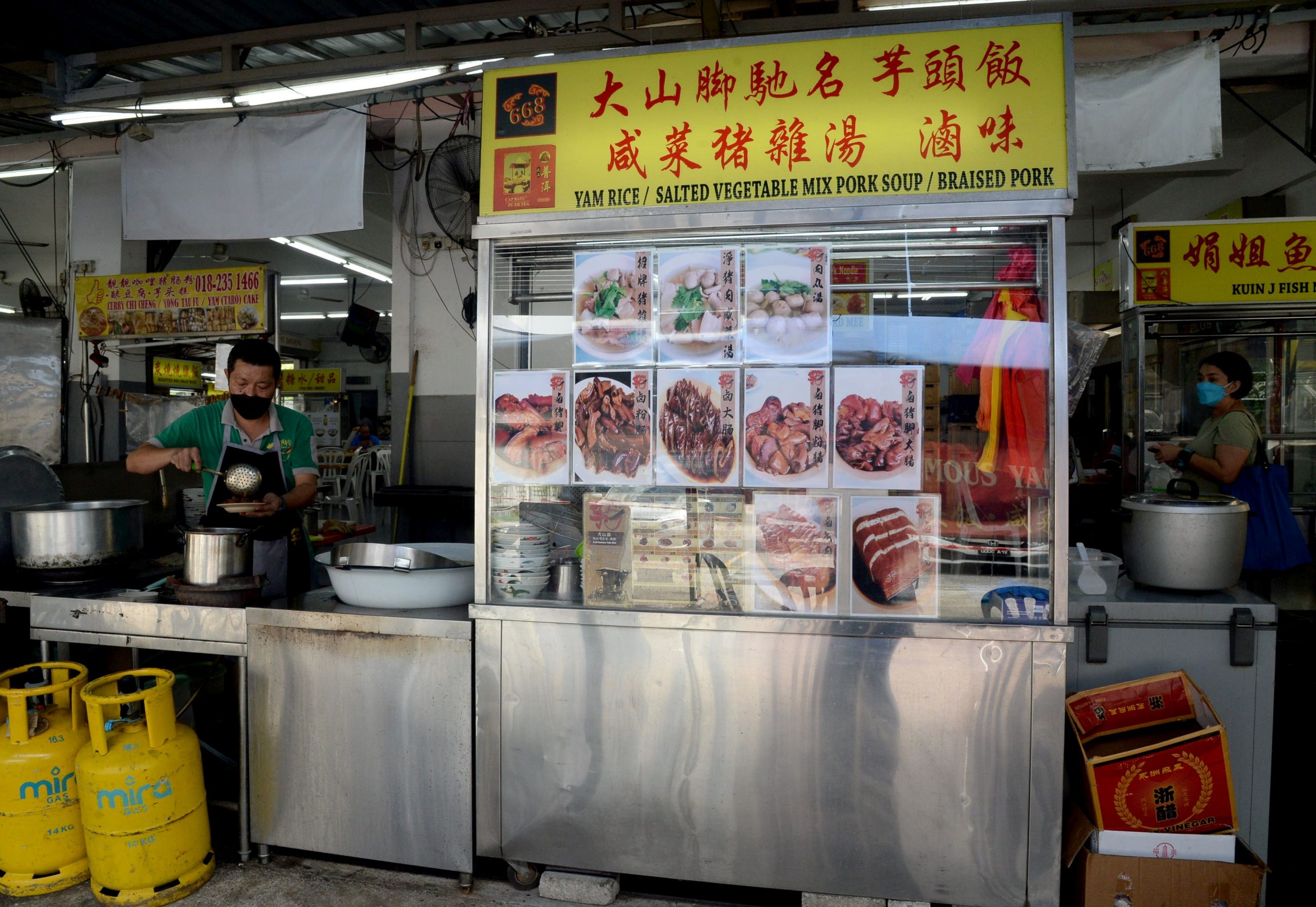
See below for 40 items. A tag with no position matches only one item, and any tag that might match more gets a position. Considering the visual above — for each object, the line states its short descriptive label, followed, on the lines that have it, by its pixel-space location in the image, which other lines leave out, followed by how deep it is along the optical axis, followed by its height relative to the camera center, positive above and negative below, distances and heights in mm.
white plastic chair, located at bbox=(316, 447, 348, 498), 9742 -289
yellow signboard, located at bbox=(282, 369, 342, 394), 15852 +1306
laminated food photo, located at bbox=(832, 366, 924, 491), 2307 +43
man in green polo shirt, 3096 -13
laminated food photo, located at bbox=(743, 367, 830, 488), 2348 +44
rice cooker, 2609 -346
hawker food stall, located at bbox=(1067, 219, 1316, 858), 2521 -193
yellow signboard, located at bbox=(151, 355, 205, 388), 10695 +1074
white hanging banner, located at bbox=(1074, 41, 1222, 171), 3867 +1661
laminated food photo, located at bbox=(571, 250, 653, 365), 2479 +435
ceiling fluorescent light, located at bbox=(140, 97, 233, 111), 4492 +1967
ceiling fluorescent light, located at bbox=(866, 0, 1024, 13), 3561 +2021
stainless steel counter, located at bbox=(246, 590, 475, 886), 2479 -938
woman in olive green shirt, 3795 +59
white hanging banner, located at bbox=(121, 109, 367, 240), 4668 +1644
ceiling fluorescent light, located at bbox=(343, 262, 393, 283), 10688 +2460
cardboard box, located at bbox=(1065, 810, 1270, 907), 2119 -1221
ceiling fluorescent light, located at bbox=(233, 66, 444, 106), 4195 +1976
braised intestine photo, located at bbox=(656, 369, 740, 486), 2400 +51
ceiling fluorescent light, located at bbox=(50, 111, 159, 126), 4645 +1979
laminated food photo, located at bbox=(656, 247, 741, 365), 2422 +427
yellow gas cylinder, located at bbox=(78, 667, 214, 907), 2336 -1082
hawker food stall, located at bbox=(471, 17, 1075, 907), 2232 -76
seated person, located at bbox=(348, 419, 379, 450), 12227 +73
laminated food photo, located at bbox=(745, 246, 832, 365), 2363 +419
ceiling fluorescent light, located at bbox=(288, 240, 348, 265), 8961 +2368
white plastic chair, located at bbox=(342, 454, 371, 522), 7641 -407
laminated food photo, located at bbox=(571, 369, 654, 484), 2455 +50
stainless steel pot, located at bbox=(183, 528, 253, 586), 2684 -384
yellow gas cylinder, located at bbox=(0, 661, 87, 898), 2439 -1112
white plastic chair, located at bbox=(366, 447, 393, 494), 8367 -256
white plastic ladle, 2656 -483
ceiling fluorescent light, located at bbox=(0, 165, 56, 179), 6184 +2186
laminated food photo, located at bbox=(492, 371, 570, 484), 2502 +53
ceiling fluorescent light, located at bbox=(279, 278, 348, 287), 12250 +2591
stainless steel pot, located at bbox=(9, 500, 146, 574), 2955 -345
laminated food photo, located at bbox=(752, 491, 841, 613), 2352 -336
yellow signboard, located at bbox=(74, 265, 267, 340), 5383 +1014
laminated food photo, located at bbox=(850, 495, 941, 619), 2312 -331
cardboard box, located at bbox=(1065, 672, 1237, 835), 2207 -986
